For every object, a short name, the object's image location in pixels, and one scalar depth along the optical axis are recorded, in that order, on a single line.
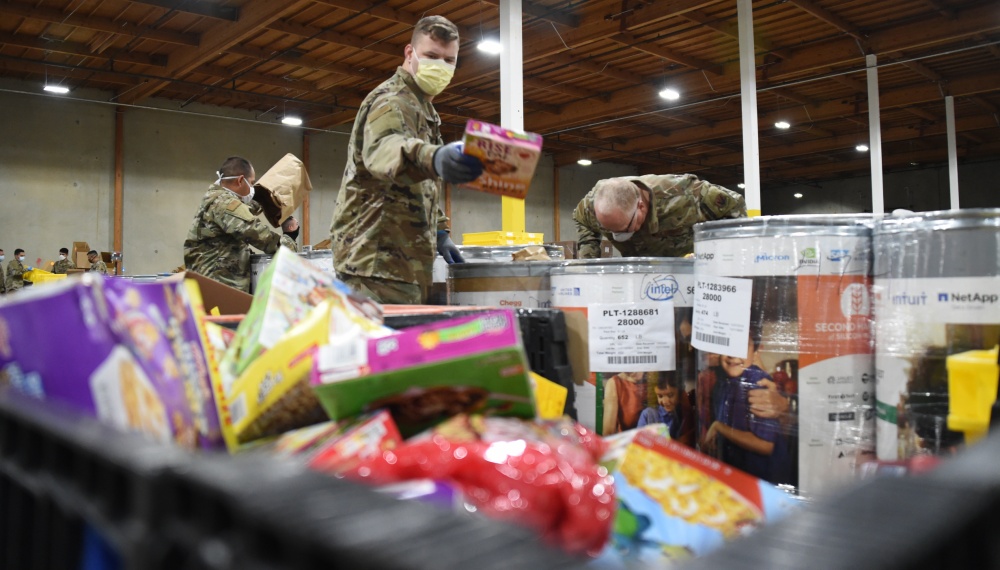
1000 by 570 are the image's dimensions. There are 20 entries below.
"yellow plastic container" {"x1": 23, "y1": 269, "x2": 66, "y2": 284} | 6.99
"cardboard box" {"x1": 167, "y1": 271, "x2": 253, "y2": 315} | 1.69
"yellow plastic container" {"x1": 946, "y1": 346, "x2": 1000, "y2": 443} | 0.93
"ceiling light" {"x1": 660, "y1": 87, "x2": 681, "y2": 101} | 11.16
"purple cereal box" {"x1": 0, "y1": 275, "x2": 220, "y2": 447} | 0.69
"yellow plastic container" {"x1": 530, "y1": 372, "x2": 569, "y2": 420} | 1.27
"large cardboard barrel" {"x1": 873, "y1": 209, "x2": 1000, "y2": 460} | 1.08
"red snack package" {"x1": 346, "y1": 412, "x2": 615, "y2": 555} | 0.60
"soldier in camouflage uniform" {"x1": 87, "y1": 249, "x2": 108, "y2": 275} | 8.48
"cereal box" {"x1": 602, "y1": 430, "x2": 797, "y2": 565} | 0.83
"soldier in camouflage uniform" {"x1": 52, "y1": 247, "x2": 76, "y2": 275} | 9.18
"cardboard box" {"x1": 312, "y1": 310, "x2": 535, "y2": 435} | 0.80
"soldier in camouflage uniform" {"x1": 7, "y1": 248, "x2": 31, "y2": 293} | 9.44
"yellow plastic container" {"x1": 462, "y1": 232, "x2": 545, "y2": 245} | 6.08
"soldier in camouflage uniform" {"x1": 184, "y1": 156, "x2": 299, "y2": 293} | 5.02
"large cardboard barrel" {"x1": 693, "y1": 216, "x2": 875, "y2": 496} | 1.27
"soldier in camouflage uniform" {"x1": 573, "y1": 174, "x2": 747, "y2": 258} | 3.01
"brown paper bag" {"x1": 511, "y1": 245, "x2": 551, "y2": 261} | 2.88
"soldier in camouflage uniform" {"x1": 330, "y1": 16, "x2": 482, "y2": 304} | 2.46
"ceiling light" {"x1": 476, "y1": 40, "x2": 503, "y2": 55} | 8.37
